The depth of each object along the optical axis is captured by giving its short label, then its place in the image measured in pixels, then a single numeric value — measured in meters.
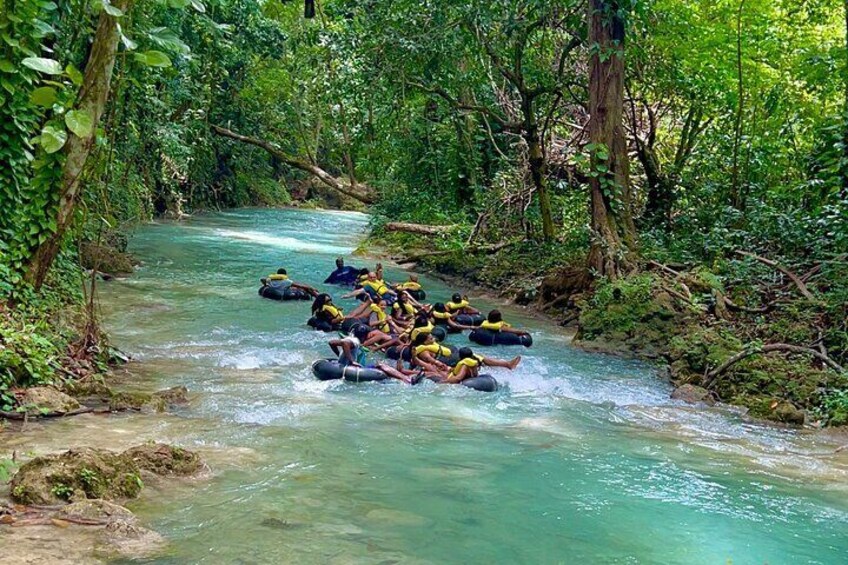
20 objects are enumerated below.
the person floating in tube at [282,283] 17.17
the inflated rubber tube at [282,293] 16.92
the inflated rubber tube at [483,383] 10.74
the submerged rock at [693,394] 10.41
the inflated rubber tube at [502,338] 13.56
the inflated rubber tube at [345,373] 10.78
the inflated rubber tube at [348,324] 14.12
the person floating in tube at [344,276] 18.91
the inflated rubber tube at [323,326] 14.19
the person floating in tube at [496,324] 13.77
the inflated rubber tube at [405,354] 11.81
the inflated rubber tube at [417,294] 16.79
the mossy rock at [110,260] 16.98
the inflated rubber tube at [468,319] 14.86
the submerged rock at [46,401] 7.58
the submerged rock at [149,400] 8.35
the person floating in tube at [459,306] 15.12
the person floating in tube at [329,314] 14.29
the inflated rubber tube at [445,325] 14.72
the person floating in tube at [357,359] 10.98
